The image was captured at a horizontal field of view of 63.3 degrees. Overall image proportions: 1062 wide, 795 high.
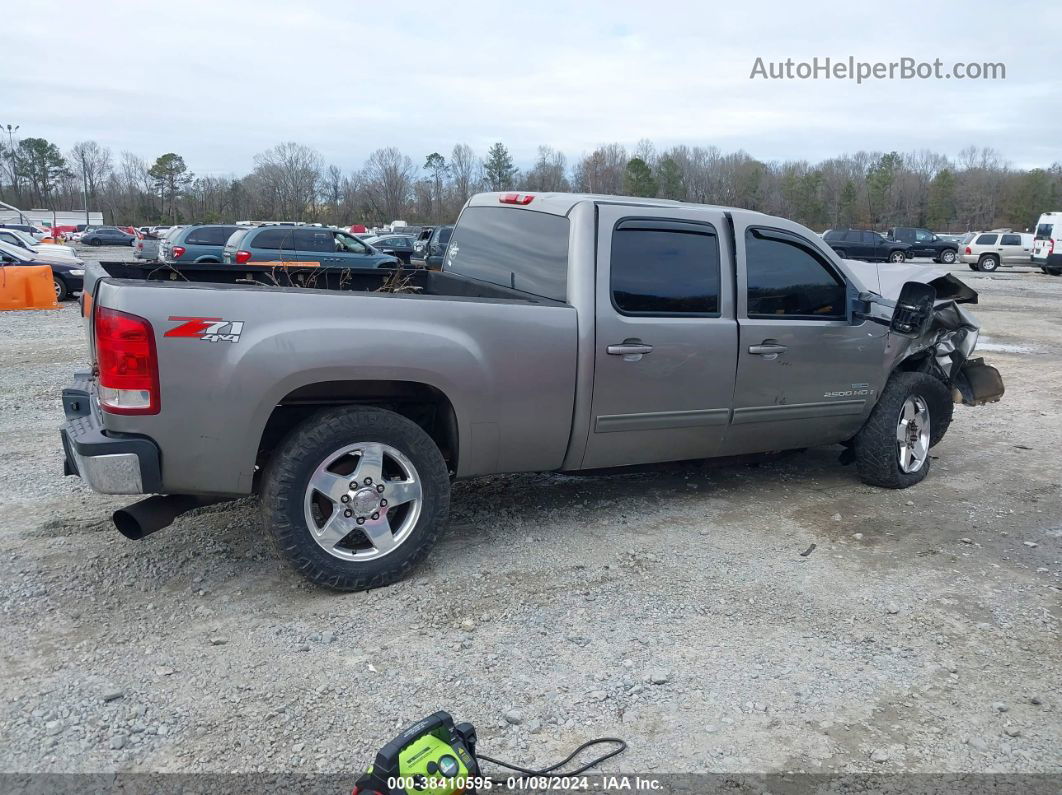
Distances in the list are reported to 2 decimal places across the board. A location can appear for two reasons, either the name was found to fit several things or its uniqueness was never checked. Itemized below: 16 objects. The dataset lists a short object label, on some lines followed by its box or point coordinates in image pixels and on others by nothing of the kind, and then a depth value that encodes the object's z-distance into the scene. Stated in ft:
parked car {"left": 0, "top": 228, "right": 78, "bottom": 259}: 63.36
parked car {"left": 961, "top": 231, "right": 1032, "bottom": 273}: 116.88
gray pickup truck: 11.73
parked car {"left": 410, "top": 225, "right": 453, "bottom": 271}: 76.23
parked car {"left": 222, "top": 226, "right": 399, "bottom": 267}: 61.98
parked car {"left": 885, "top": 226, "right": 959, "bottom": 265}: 132.77
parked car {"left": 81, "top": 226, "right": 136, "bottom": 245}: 192.44
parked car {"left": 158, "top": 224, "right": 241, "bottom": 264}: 72.28
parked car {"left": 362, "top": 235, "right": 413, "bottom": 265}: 104.35
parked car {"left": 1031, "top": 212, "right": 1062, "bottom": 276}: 105.29
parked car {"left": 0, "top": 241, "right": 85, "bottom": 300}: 58.95
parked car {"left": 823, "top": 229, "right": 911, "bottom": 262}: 116.98
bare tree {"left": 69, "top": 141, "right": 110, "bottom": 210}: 325.17
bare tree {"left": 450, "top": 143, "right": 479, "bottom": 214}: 294.07
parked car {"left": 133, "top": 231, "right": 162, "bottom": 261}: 99.28
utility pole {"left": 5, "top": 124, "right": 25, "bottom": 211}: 314.71
